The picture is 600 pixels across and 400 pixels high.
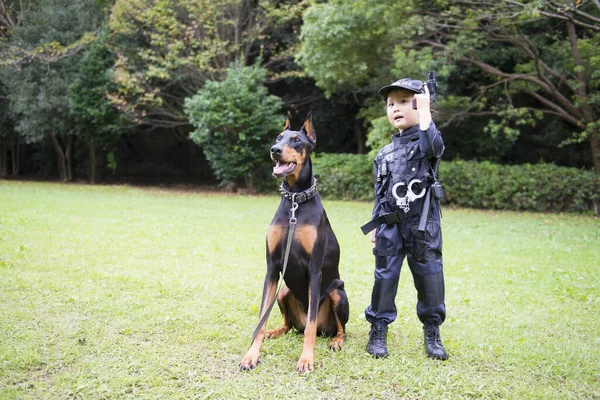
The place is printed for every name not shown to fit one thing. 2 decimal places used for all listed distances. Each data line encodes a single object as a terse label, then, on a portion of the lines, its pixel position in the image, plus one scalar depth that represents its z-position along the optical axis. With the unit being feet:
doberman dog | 11.41
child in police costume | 11.81
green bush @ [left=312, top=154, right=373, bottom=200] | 56.03
